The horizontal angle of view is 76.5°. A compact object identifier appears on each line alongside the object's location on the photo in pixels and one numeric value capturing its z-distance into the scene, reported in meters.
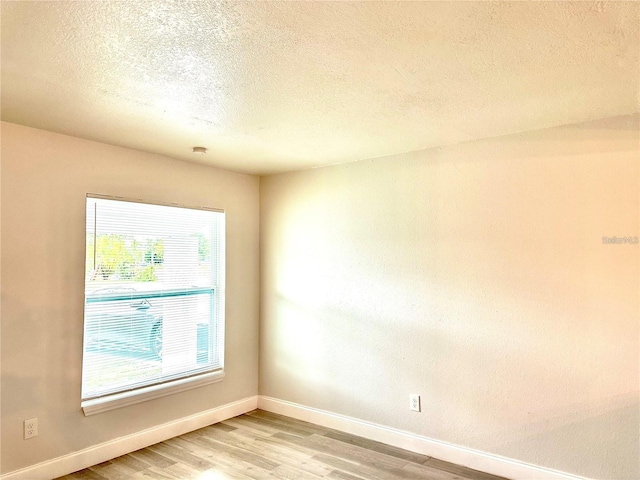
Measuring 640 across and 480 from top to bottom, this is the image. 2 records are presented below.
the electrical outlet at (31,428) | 2.69
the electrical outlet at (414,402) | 3.25
